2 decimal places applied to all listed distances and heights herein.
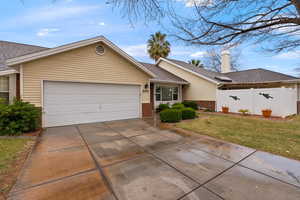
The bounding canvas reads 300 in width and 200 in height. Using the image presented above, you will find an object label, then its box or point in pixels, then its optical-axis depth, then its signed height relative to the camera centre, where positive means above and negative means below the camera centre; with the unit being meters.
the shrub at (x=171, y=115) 8.02 -0.91
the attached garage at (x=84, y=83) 6.37 +0.93
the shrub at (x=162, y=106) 11.76 -0.58
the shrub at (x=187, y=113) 8.98 -0.87
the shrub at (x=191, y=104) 12.84 -0.40
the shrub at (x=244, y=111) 10.32 -0.84
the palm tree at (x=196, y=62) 27.88 +7.68
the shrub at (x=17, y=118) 5.13 -0.73
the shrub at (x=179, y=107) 9.73 -0.51
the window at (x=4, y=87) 6.86 +0.62
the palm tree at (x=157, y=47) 23.94 +9.28
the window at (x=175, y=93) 13.91 +0.64
